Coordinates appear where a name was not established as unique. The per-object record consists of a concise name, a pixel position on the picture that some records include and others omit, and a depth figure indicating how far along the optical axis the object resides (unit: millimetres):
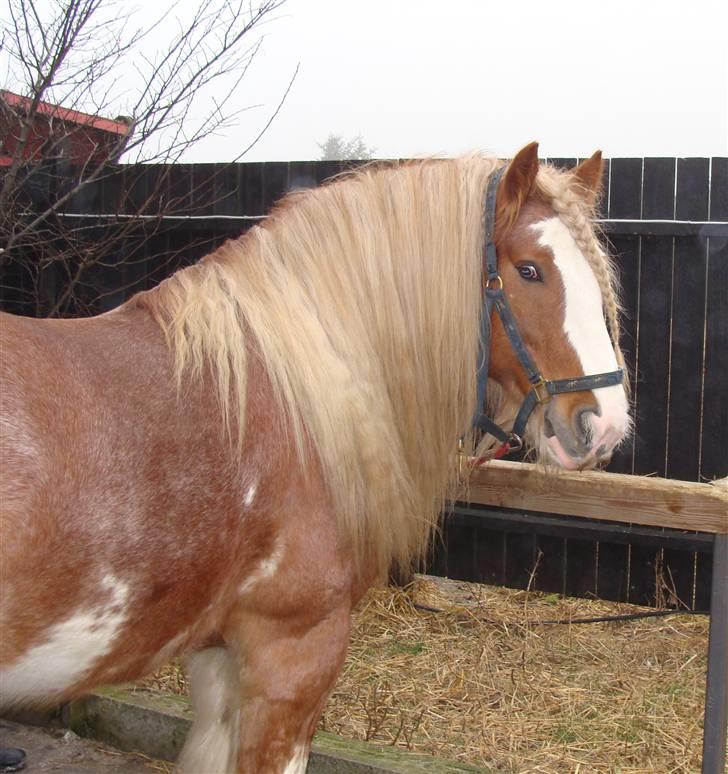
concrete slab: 3129
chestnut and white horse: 1696
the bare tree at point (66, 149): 3387
